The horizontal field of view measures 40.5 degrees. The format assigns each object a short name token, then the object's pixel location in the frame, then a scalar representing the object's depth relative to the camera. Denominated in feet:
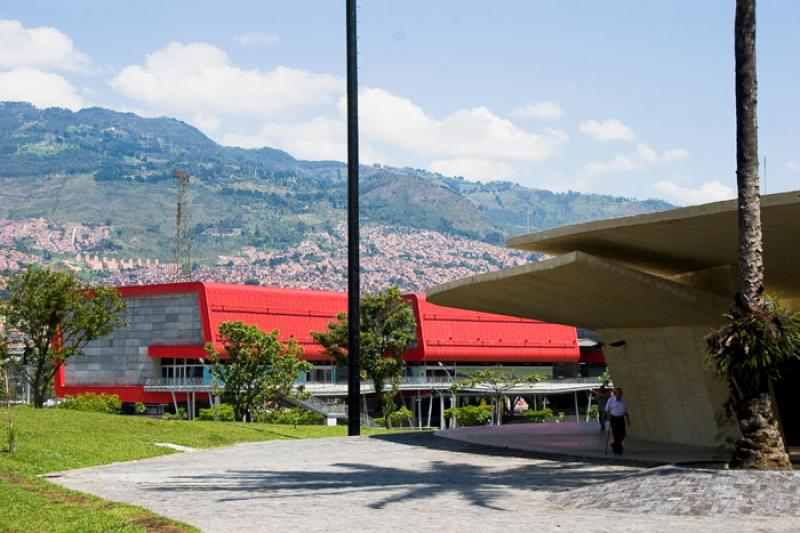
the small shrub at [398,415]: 203.41
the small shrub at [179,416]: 209.58
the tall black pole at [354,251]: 107.14
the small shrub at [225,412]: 185.68
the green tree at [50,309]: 155.12
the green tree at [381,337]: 209.26
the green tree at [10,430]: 77.82
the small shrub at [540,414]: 234.79
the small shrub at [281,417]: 173.25
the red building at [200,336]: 249.55
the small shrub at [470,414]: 210.59
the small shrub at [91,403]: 175.01
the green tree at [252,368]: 176.76
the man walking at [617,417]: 85.76
